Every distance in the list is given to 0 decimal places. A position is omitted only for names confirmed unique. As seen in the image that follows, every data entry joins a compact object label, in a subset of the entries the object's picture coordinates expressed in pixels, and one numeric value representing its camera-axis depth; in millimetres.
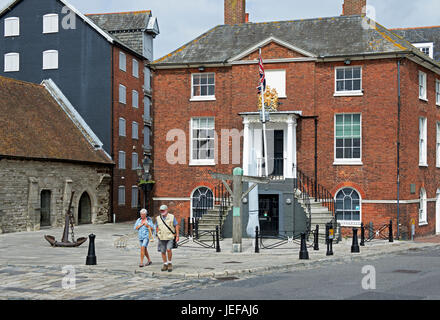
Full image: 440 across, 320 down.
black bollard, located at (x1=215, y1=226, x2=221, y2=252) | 20297
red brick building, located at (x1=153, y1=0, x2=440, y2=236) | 26766
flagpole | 23928
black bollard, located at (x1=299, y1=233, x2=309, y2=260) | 17734
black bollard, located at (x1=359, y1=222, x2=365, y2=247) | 22008
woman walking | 15727
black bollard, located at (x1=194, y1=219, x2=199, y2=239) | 25094
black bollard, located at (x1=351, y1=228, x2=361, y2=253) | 19812
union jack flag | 23750
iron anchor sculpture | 21906
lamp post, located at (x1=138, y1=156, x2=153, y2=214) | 24328
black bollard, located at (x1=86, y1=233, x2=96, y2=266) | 16141
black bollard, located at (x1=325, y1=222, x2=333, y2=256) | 18797
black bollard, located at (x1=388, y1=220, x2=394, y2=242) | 24327
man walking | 14945
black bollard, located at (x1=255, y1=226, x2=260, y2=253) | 19812
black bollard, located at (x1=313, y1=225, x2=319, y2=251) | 20156
